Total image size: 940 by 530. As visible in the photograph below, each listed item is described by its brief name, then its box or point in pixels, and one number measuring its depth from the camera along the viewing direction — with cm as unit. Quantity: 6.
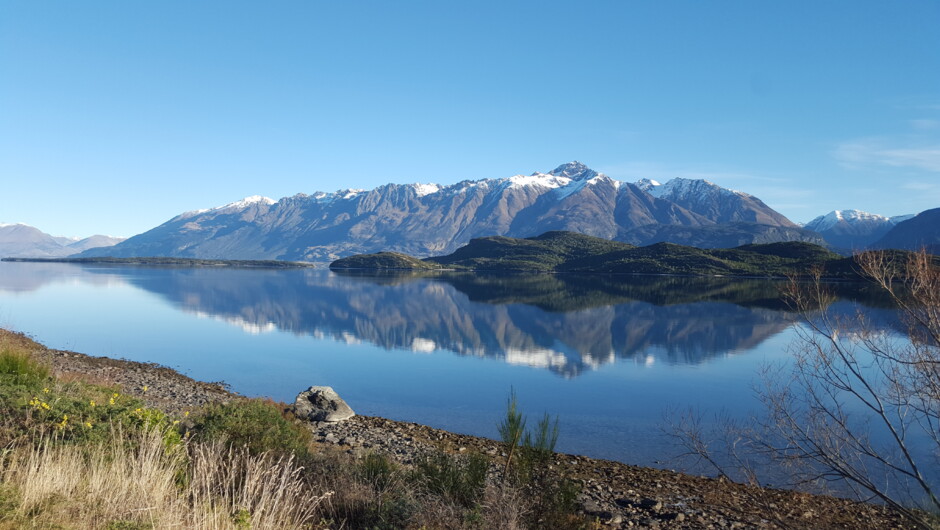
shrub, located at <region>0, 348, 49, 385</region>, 1447
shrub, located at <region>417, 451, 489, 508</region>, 1033
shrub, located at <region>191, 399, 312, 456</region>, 1196
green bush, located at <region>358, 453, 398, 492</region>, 1098
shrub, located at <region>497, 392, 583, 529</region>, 995
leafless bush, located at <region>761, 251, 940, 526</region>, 1062
